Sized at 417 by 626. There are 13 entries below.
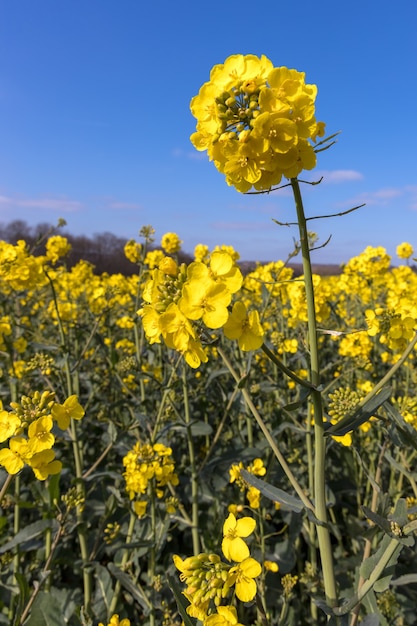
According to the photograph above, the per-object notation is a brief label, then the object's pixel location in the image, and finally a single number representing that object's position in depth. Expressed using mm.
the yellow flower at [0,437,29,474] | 299
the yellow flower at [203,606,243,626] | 224
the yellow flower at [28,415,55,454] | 306
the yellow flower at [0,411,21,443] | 305
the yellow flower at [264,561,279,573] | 491
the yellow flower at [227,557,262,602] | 236
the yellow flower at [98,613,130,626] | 343
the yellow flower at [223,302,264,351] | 242
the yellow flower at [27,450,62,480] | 313
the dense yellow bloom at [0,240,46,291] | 573
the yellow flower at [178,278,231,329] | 230
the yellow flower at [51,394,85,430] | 326
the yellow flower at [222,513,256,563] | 247
